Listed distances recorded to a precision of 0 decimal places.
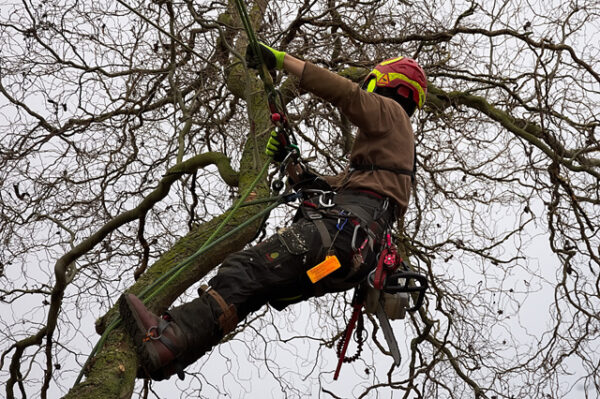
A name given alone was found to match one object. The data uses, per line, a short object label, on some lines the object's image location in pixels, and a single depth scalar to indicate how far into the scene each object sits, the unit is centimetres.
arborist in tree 561
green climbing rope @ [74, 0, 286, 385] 562
